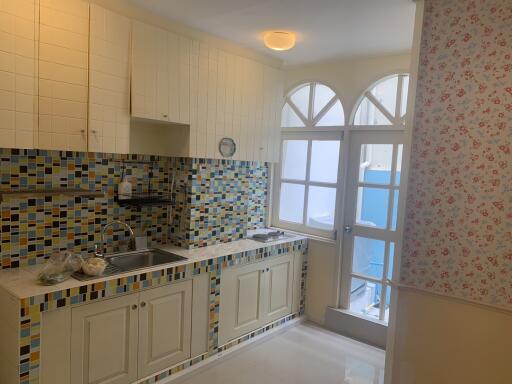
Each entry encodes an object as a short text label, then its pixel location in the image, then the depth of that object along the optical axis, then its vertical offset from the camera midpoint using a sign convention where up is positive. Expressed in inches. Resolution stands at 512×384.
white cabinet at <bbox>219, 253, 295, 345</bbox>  117.5 -42.0
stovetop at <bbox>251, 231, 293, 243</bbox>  135.8 -24.6
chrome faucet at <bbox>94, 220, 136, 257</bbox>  107.7 -23.1
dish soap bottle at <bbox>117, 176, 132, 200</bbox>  113.1 -8.7
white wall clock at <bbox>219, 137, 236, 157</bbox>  125.4 +6.4
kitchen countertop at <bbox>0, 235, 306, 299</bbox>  79.2 -27.3
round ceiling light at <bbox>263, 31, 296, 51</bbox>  111.3 +37.6
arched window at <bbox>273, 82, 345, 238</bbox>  143.5 +3.8
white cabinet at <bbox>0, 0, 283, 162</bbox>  82.8 +20.0
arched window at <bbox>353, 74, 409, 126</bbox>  126.7 +24.3
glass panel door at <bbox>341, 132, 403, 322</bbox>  128.6 -16.3
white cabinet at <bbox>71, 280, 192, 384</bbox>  85.6 -42.3
